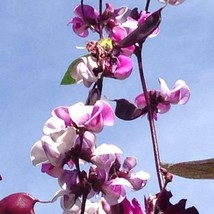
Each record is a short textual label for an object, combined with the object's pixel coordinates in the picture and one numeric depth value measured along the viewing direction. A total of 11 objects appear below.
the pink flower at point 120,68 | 0.51
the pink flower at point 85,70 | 0.50
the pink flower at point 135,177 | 0.44
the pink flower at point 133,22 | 0.55
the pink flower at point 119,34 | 0.54
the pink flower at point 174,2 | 0.60
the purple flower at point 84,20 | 0.60
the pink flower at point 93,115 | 0.41
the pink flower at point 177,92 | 0.55
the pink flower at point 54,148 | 0.41
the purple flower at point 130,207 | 0.43
